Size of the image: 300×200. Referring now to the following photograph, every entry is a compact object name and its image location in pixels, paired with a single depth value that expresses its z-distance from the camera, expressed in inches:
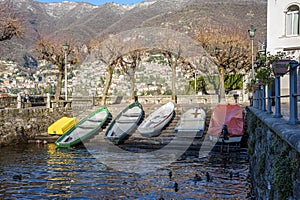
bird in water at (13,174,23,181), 413.1
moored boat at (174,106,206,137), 677.8
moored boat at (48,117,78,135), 742.5
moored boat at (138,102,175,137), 689.7
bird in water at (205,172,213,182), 405.9
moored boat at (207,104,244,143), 600.1
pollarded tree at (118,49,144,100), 1149.1
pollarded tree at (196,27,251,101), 1193.4
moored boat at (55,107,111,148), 662.8
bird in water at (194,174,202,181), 406.3
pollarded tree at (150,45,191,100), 1158.3
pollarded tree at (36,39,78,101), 1048.2
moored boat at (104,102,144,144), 673.6
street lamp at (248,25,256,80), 808.3
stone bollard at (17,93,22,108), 742.5
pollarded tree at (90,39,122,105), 1072.2
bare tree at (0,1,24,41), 728.3
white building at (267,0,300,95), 887.1
